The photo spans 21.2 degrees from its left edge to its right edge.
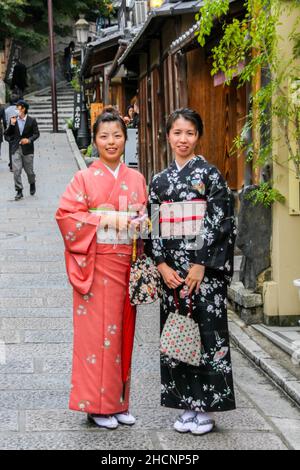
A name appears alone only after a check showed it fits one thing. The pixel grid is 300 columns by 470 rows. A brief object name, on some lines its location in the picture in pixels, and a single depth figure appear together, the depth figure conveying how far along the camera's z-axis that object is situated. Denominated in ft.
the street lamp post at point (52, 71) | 107.65
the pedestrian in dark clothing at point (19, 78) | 124.67
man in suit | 58.85
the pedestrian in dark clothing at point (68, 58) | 136.77
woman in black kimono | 17.98
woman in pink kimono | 18.38
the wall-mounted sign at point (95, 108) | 94.13
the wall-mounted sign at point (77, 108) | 99.30
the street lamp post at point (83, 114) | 97.04
